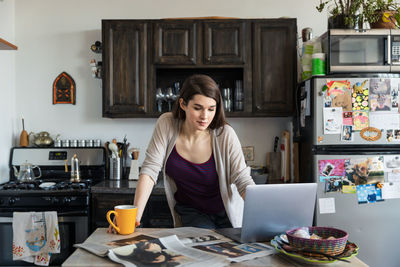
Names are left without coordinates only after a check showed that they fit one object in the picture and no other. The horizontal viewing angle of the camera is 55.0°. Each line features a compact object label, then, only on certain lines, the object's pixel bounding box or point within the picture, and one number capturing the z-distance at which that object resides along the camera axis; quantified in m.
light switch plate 3.48
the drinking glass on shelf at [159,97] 3.24
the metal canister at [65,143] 3.46
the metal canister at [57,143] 3.46
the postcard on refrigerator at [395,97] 2.73
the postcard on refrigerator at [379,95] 2.72
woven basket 1.17
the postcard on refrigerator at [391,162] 2.71
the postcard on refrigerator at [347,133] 2.72
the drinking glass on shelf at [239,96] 3.24
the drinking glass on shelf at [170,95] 3.24
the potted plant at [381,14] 2.82
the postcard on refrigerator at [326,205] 2.71
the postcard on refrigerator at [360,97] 2.72
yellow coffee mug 1.46
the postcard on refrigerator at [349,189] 2.70
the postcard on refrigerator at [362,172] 2.70
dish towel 2.69
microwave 2.78
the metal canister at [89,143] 3.47
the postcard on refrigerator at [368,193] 2.70
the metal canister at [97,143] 3.48
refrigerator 2.71
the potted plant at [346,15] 2.78
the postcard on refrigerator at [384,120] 2.72
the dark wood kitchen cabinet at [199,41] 3.17
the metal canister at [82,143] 3.48
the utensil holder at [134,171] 3.29
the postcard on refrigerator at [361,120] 2.72
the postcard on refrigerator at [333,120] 2.73
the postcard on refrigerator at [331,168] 2.71
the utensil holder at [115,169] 3.32
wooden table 1.16
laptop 1.33
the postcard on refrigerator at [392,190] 2.71
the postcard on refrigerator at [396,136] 2.72
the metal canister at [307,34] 3.14
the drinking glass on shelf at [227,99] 3.21
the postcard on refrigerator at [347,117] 2.72
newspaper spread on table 1.17
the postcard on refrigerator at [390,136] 2.72
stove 2.80
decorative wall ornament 3.51
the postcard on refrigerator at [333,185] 2.71
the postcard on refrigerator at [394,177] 2.71
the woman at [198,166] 1.81
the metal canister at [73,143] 3.47
